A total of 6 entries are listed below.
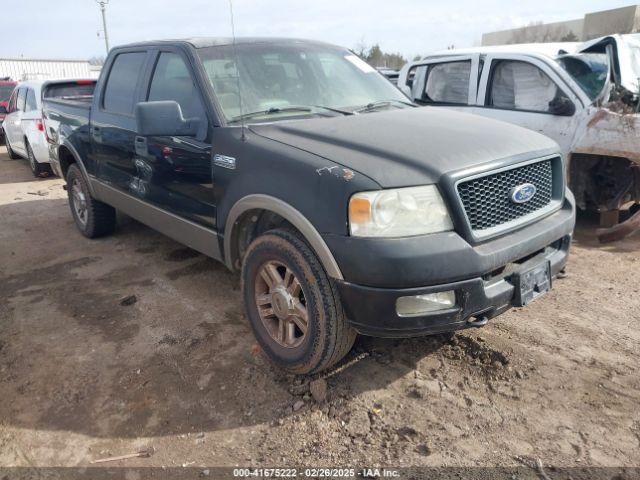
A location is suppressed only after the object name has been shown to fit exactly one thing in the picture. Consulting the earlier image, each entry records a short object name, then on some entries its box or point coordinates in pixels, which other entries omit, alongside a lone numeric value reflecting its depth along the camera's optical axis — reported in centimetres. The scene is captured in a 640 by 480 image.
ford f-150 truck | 240
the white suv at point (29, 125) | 904
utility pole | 2678
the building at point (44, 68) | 3406
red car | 1365
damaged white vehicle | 500
